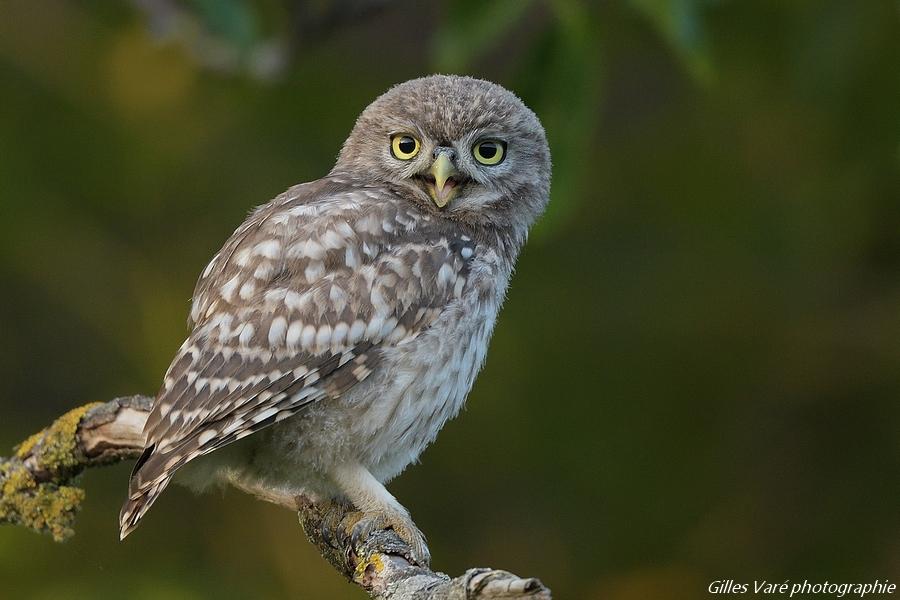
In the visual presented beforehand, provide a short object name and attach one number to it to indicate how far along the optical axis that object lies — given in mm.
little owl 7215
